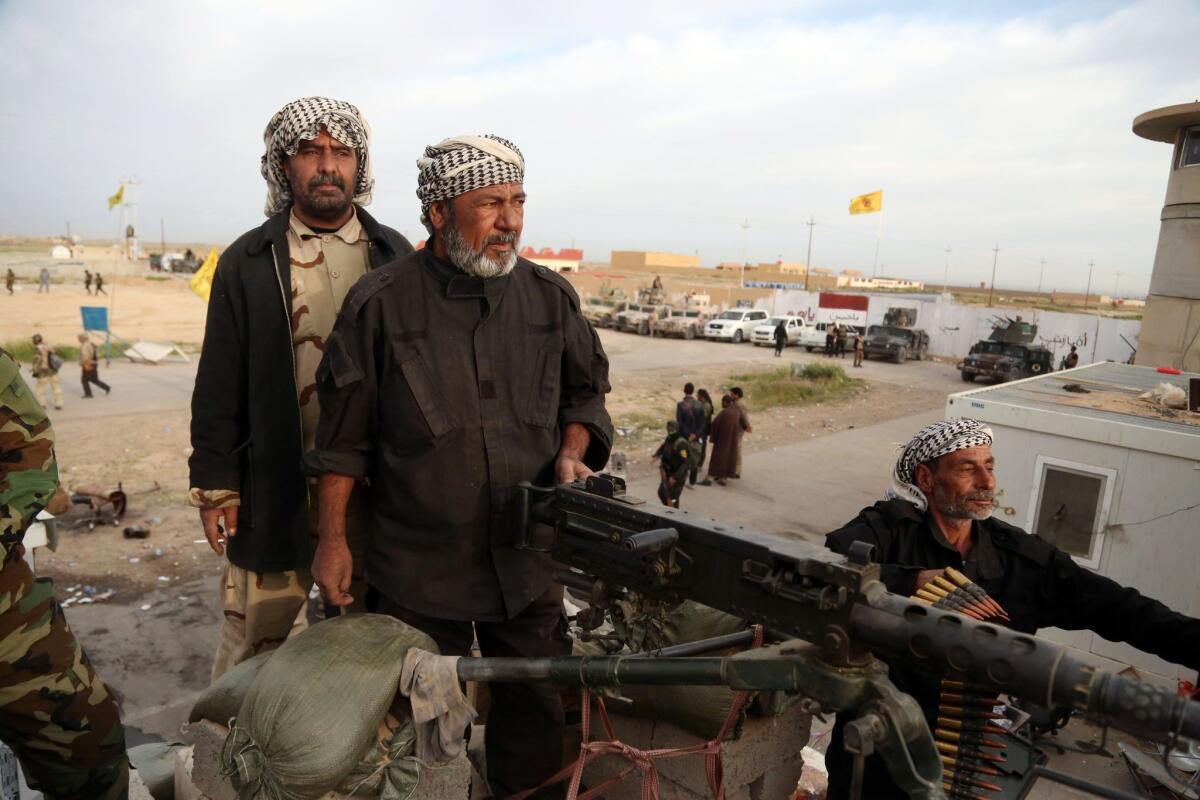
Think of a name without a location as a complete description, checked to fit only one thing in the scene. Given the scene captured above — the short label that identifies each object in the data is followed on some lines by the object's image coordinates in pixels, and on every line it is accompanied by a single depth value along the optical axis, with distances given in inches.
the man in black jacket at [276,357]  99.8
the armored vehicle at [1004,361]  948.0
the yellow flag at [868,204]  1872.5
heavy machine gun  49.4
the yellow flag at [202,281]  401.5
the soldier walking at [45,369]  501.7
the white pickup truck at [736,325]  1280.8
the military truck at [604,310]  1382.0
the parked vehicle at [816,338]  1227.2
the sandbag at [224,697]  88.6
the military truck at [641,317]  1327.5
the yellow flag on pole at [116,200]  1195.6
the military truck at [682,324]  1301.7
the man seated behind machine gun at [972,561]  95.1
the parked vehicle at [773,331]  1256.8
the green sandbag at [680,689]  95.0
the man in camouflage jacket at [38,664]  86.1
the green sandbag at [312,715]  74.5
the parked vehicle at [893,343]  1161.4
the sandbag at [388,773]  78.0
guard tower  624.7
